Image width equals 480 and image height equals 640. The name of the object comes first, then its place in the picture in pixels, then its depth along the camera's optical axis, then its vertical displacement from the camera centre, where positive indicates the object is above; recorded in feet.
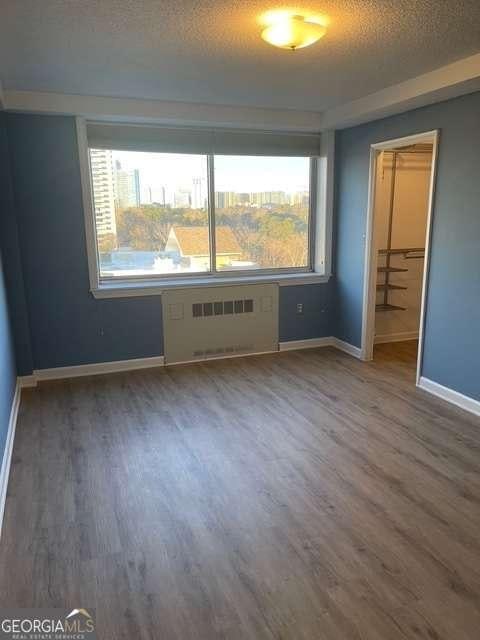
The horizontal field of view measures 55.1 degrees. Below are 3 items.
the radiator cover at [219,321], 15.31 -3.54
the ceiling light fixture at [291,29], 7.51 +3.03
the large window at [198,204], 14.32 +0.42
